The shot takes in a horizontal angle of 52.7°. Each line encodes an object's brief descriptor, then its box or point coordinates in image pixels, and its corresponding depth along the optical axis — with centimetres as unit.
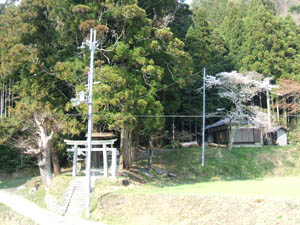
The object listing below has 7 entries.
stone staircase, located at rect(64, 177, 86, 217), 1170
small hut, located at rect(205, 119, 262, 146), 2430
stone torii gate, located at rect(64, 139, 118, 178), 1412
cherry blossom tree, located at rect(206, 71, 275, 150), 2183
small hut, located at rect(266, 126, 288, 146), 2528
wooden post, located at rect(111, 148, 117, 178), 1411
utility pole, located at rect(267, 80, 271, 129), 2301
